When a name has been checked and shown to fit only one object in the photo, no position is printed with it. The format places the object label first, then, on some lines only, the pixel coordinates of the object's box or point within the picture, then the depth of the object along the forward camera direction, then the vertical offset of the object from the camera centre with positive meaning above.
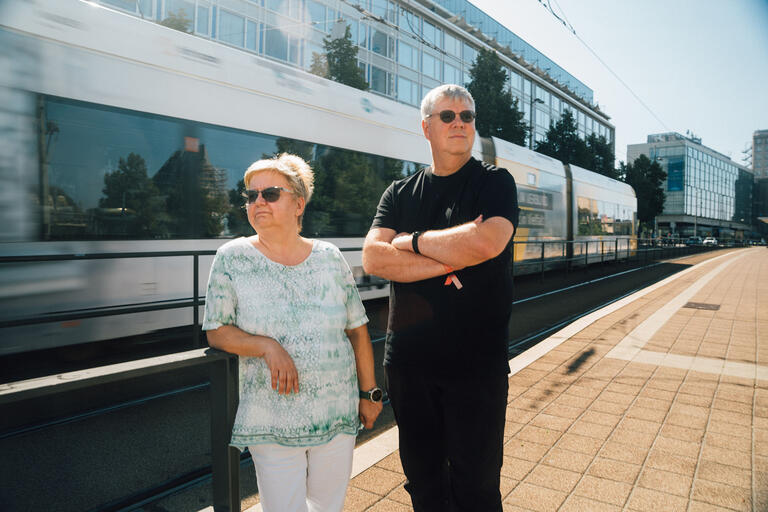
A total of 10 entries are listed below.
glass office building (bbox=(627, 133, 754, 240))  104.06 +11.56
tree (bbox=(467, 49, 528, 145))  26.39 +6.60
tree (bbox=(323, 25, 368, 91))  23.38 +7.45
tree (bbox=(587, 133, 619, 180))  39.94 +6.29
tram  4.50 +0.82
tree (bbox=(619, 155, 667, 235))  44.12 +4.90
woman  1.76 -0.35
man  1.95 -0.27
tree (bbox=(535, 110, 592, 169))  33.69 +5.97
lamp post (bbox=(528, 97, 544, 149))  47.38 +11.96
